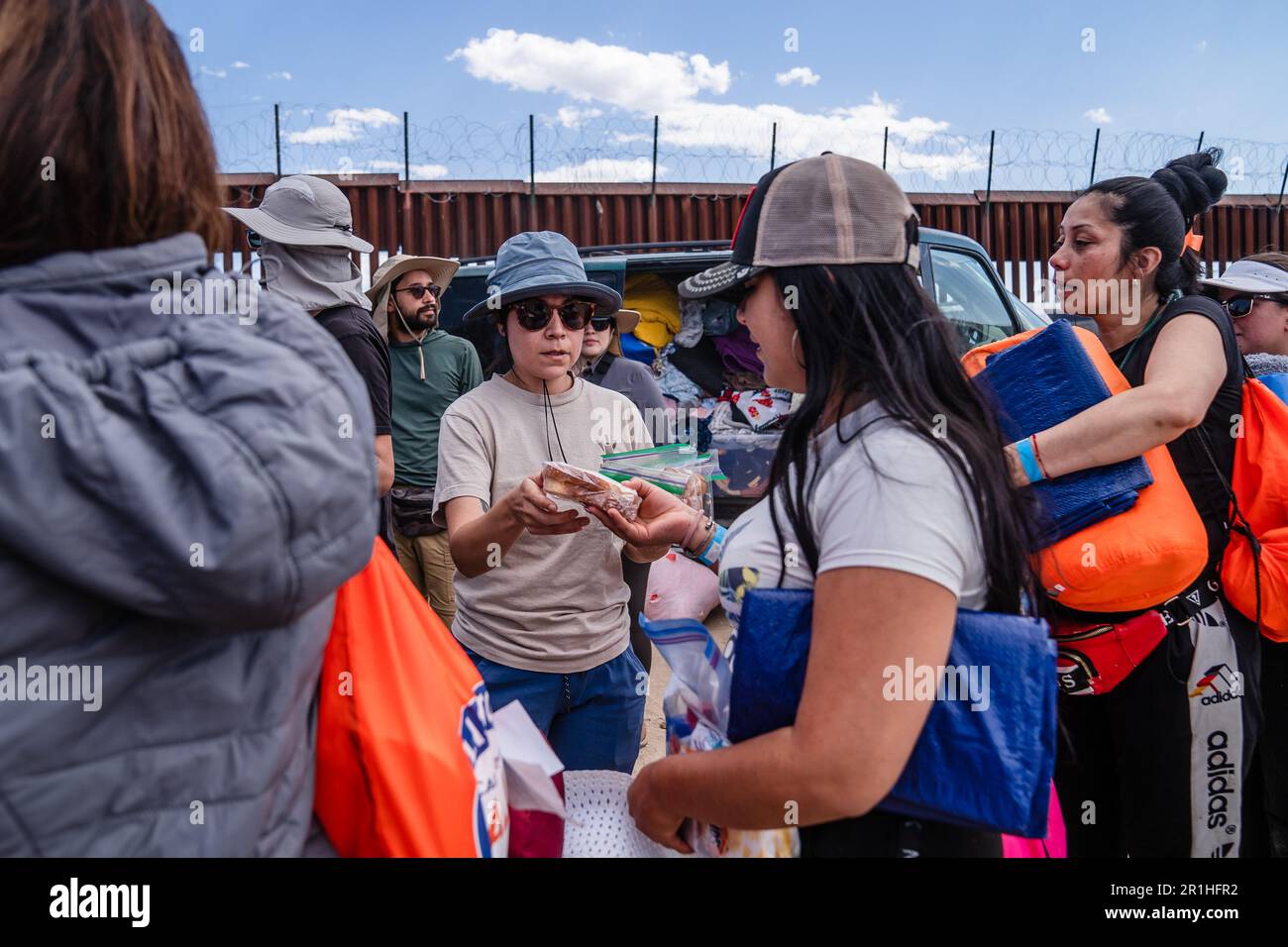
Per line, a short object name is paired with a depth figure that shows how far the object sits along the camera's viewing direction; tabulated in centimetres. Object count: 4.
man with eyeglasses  474
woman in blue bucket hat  248
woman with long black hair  121
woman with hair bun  216
